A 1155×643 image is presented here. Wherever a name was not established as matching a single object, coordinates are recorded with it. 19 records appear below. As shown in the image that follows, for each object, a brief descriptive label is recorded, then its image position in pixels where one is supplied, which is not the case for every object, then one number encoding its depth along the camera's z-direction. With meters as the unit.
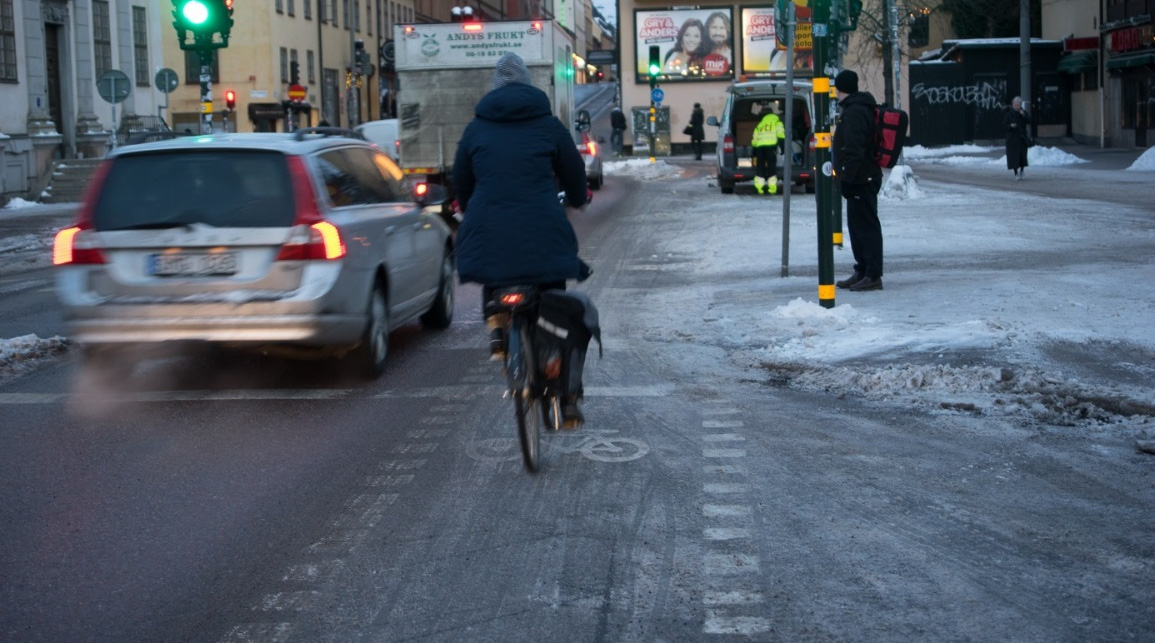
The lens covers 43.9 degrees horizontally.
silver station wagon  8.80
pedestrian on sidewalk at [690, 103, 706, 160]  50.19
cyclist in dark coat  6.63
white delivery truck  24.78
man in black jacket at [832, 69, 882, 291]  12.43
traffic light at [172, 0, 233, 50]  17.36
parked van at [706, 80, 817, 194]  27.98
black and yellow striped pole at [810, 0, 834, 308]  10.83
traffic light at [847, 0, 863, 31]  16.84
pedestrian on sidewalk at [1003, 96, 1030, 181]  29.97
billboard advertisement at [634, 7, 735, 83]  58.53
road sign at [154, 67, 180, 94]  27.66
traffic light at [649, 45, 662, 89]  42.09
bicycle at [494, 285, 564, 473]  6.54
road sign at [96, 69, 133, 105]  25.39
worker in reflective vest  26.53
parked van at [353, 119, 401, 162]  29.67
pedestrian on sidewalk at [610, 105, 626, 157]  54.62
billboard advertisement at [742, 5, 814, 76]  58.22
